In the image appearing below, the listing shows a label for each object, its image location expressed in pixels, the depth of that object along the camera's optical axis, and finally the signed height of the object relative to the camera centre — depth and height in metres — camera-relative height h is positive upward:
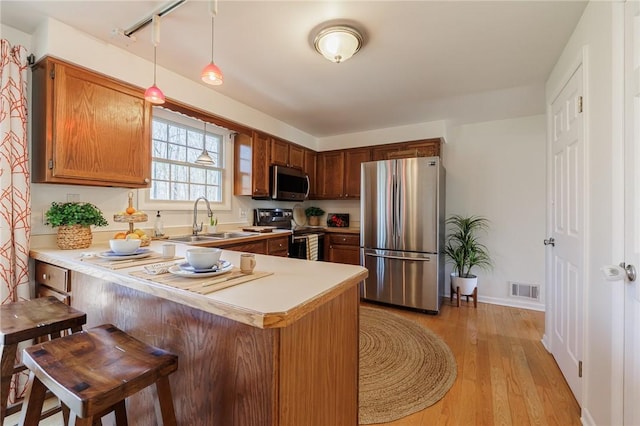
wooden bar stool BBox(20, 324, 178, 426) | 0.76 -0.50
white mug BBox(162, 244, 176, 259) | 1.38 -0.20
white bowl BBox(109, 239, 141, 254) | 1.42 -0.18
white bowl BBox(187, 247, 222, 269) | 1.05 -0.18
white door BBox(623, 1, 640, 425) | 1.07 +0.03
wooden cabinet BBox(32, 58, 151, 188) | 1.76 +0.59
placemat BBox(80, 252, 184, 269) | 1.24 -0.24
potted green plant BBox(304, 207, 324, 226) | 4.64 -0.01
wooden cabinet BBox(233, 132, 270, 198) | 3.31 +0.59
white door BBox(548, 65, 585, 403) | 1.66 -0.09
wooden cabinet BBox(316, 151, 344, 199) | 4.33 +0.64
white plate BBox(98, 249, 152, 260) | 1.39 -0.23
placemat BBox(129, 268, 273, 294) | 0.90 -0.25
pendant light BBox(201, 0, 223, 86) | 1.50 +0.76
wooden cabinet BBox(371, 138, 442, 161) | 3.65 +0.91
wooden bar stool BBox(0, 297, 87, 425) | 1.12 -0.50
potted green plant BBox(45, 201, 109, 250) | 1.81 -0.08
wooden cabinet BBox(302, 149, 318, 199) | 4.32 +0.73
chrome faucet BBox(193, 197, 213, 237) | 2.76 -0.07
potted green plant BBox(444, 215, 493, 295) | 3.43 -0.47
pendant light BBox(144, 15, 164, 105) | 1.61 +0.74
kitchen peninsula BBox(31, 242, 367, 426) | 0.80 -0.46
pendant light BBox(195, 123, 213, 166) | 2.68 +0.53
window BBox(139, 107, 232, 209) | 2.71 +0.54
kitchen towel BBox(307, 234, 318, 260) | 3.59 -0.44
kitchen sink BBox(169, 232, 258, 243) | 2.60 -0.25
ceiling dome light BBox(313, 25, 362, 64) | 1.79 +1.17
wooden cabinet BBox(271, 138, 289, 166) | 3.62 +0.84
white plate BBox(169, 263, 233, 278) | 1.01 -0.23
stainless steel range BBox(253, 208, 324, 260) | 3.49 -0.24
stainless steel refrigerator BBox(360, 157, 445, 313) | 3.09 -0.20
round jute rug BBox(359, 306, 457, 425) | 1.67 -1.16
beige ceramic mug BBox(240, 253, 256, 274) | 1.10 -0.21
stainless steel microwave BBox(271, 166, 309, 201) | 3.57 +0.42
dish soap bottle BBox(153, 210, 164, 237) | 2.54 -0.15
